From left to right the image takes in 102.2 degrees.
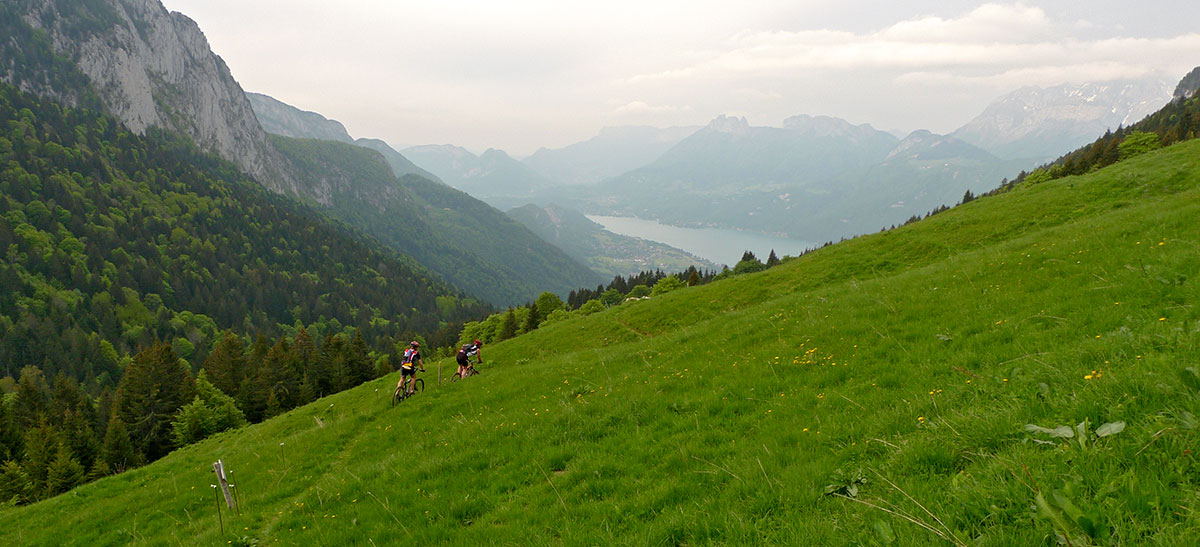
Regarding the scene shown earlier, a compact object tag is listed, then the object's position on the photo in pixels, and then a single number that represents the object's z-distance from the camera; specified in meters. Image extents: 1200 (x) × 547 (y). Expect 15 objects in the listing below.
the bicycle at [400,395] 21.73
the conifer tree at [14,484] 39.34
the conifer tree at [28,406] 60.16
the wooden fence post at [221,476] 10.27
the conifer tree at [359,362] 73.68
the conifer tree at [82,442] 51.11
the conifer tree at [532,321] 74.25
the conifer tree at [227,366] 70.25
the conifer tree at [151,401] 59.94
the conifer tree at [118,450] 51.06
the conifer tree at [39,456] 41.38
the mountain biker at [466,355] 25.28
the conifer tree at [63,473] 40.16
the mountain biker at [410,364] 21.58
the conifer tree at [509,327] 78.75
